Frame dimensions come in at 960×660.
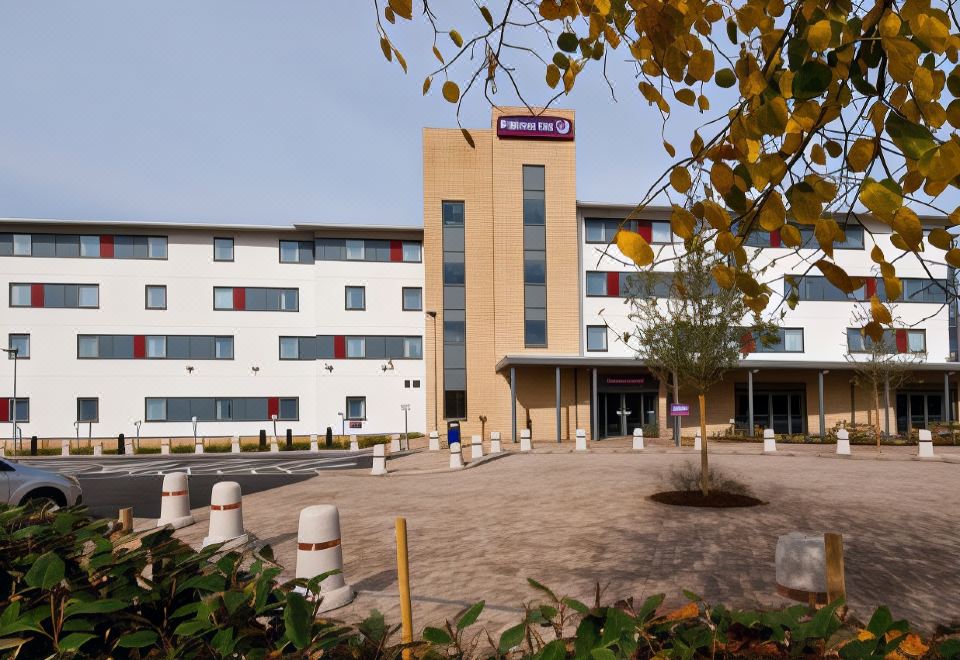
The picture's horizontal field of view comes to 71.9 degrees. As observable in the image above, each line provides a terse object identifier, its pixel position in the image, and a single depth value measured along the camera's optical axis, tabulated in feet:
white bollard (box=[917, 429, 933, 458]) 72.59
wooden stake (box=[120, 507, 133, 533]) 20.06
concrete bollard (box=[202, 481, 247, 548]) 30.37
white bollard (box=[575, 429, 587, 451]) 85.20
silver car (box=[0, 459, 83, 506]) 37.88
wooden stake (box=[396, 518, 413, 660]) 9.60
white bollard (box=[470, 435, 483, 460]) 74.83
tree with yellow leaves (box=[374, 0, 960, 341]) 5.14
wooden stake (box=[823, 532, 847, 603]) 11.73
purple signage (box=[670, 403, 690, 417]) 72.18
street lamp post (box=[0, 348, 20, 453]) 115.34
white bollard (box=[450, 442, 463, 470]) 67.00
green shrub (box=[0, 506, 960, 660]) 6.22
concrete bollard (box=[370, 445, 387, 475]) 65.16
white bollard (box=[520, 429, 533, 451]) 84.89
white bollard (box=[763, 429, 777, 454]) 80.02
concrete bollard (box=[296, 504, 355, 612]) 21.20
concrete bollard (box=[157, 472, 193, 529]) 36.21
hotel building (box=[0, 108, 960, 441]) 123.44
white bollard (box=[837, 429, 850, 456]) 76.33
